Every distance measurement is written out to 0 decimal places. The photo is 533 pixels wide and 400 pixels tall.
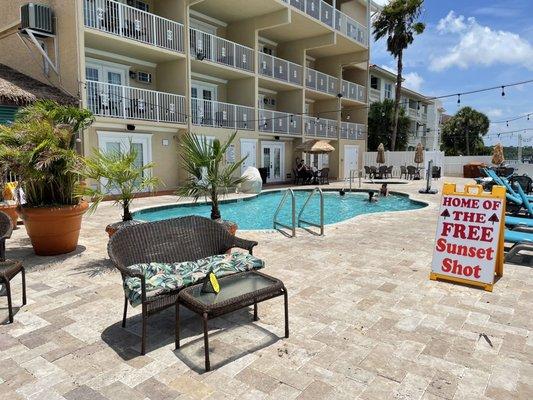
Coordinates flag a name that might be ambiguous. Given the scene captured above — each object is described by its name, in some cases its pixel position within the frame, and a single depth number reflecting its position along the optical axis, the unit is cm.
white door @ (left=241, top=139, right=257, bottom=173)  1872
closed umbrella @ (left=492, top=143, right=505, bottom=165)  2061
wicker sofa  314
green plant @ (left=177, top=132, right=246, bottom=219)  581
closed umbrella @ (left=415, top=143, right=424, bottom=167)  2342
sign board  464
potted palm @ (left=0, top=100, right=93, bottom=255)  554
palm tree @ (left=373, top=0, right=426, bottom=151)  2653
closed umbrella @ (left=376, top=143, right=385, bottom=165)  2418
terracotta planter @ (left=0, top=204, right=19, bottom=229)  763
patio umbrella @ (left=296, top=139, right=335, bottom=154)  1966
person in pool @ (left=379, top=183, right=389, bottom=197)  1622
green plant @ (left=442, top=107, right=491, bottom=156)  4203
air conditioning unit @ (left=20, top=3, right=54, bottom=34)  1238
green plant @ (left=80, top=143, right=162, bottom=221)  536
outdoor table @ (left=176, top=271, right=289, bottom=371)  287
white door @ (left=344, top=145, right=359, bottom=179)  2593
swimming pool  1134
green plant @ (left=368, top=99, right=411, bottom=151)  3034
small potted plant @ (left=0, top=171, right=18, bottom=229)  770
